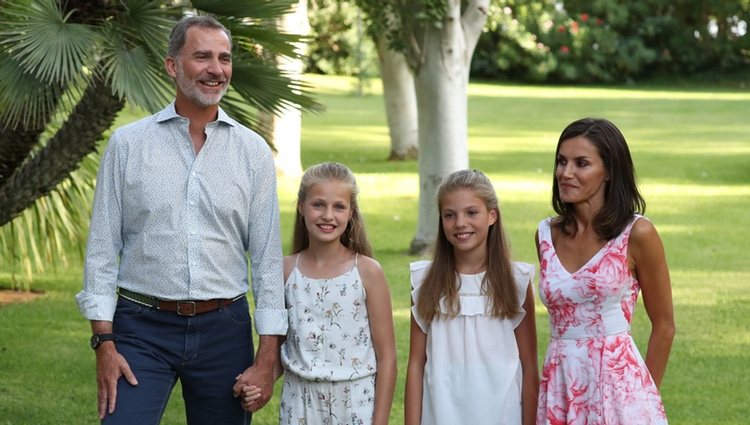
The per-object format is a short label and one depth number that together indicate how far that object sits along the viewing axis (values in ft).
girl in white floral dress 13.88
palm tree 19.60
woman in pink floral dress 13.32
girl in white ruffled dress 13.89
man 13.23
